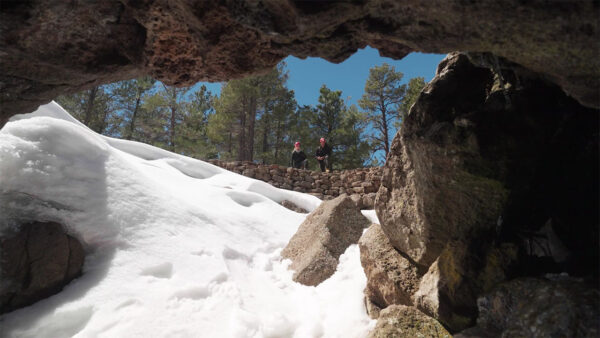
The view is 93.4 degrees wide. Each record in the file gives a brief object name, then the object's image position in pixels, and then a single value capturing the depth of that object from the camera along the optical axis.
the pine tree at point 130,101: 20.77
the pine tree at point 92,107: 18.69
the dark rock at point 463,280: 2.29
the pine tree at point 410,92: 18.06
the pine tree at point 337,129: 19.80
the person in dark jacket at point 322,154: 14.37
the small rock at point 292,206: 9.55
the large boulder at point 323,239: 4.33
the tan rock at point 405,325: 2.23
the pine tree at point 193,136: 19.17
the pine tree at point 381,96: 20.05
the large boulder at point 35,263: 3.01
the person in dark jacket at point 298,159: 14.98
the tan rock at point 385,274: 2.99
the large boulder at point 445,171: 2.40
